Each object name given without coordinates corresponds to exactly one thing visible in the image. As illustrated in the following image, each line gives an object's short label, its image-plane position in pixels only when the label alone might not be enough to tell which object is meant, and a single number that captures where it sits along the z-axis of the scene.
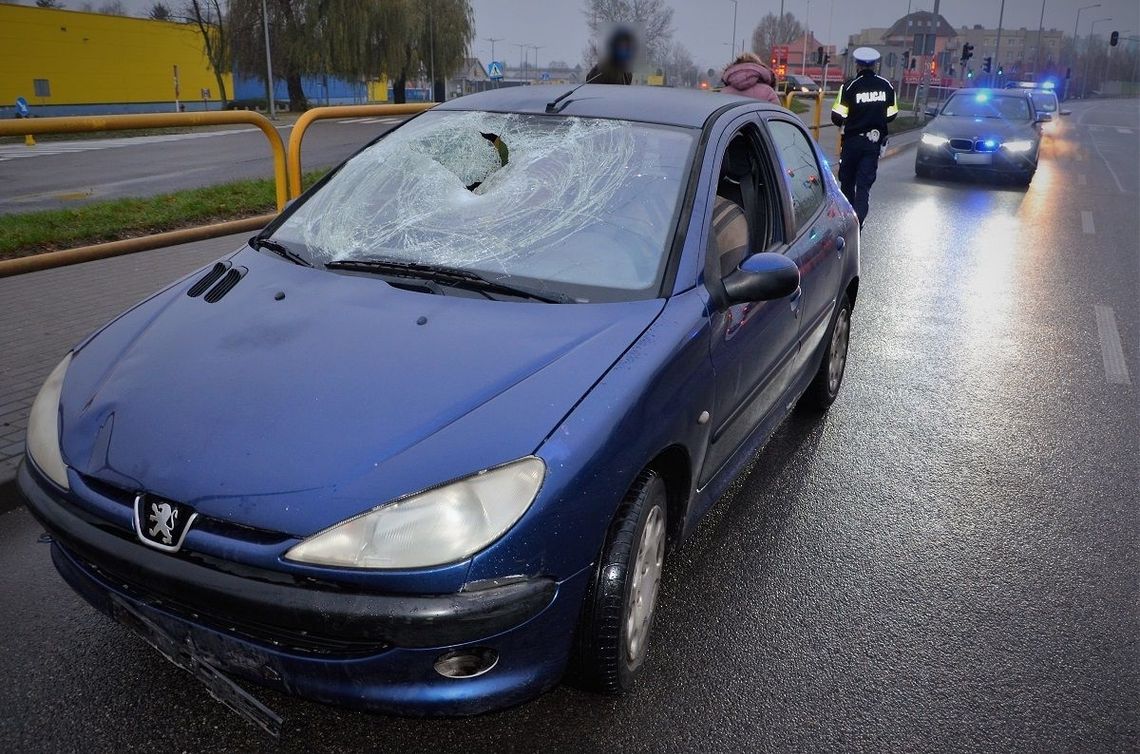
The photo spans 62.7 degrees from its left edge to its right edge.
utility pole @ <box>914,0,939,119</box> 36.45
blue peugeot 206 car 2.02
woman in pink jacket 8.27
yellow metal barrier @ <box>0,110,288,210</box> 4.67
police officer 9.82
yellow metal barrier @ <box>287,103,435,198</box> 6.71
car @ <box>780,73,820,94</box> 52.62
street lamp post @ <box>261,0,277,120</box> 37.00
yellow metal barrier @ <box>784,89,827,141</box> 17.31
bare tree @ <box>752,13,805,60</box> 136.00
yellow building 41.41
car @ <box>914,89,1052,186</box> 15.52
